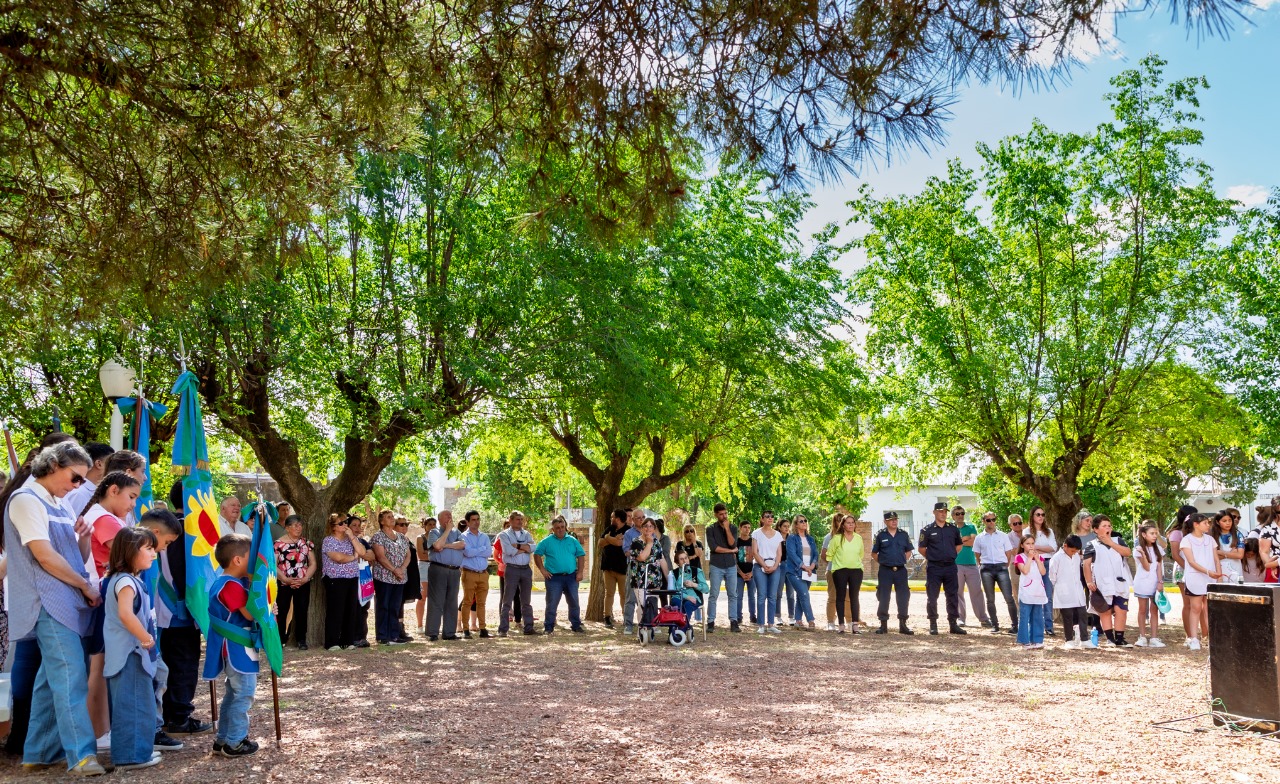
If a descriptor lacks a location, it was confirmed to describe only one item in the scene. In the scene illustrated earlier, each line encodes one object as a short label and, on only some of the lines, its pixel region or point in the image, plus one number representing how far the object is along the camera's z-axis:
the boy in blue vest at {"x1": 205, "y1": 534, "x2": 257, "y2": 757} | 6.23
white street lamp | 11.10
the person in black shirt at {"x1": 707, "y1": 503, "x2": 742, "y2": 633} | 16.08
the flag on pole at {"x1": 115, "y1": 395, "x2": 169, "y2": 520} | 7.71
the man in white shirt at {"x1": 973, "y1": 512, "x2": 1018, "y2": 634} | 15.46
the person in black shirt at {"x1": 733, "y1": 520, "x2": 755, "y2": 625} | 16.33
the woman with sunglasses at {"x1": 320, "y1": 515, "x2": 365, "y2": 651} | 13.27
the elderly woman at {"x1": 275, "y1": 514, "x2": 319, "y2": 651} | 12.68
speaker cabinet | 6.85
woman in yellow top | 16.12
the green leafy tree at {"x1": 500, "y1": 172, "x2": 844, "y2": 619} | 13.97
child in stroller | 13.96
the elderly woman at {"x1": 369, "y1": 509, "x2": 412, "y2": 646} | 13.98
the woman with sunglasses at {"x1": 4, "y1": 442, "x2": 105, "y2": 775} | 5.88
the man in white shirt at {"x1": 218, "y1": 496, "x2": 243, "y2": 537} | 11.16
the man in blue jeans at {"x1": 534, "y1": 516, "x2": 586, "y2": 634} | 16.00
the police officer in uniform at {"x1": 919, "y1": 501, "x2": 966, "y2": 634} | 15.44
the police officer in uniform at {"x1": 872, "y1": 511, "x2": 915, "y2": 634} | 15.81
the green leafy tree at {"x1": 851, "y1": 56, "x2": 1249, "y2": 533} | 17.58
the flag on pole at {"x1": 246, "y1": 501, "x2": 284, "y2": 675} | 6.25
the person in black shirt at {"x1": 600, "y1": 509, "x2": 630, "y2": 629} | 16.39
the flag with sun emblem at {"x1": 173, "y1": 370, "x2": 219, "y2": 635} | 6.86
